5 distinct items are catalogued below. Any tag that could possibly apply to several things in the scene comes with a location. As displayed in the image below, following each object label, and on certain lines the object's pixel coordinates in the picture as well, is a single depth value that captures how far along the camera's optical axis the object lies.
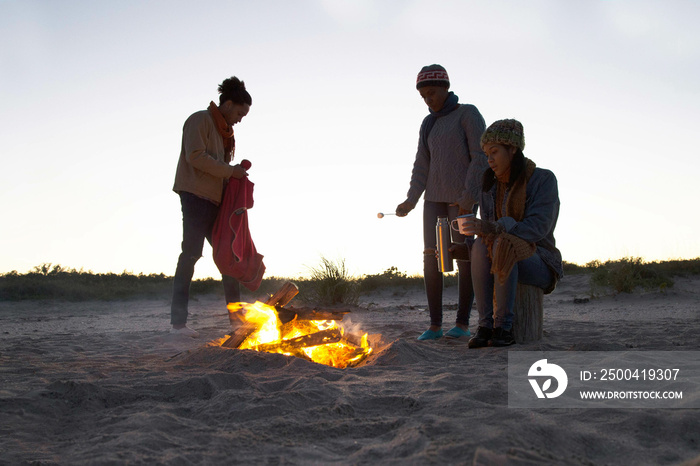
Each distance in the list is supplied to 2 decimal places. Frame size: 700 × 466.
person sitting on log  3.22
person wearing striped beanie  3.88
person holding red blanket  4.17
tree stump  3.43
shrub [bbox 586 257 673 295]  7.91
